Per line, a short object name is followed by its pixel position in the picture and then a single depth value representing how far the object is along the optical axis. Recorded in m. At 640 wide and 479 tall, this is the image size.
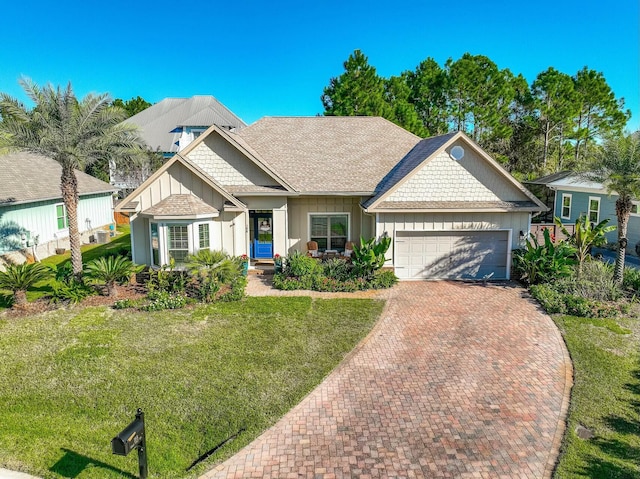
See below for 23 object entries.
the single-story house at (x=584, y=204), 23.84
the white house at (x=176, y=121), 46.12
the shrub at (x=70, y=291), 15.19
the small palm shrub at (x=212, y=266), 15.87
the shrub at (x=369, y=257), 17.39
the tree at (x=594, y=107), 44.56
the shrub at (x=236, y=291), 15.55
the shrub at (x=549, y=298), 14.46
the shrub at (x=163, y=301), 14.70
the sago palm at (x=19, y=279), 14.42
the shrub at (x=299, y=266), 17.58
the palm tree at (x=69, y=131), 14.80
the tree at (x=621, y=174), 15.50
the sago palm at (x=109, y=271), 15.58
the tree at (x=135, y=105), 72.12
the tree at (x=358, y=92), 40.03
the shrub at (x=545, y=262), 16.59
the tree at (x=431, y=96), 44.84
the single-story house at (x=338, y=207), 17.55
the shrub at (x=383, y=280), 17.36
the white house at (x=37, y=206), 21.55
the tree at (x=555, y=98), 42.92
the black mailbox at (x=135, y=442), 6.31
